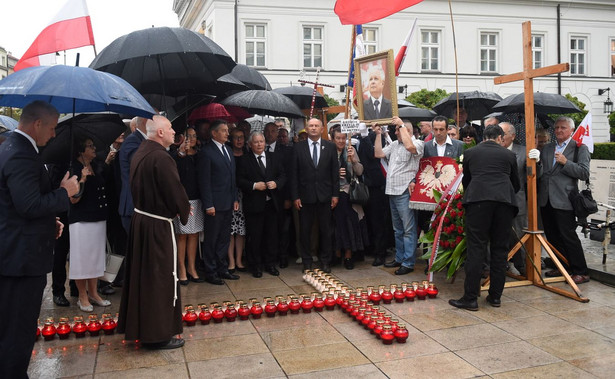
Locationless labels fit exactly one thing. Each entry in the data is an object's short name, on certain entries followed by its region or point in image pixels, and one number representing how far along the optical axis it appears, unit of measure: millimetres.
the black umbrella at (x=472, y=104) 10898
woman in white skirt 5867
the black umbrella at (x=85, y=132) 5844
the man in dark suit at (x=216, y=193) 6969
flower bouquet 6719
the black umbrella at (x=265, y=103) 7465
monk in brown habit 4695
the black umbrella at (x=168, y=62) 5625
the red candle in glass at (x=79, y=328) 5070
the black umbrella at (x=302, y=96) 9547
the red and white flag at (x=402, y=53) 8250
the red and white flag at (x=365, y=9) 7164
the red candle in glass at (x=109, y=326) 5145
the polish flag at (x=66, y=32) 5453
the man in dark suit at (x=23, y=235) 3658
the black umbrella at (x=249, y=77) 8961
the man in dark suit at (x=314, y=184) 7535
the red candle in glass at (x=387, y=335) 4770
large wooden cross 6363
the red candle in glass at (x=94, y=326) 5117
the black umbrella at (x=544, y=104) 8203
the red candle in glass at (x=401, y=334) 4781
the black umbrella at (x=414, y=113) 10312
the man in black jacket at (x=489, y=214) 5840
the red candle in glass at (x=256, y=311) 5578
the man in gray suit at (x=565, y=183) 6715
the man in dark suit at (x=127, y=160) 6098
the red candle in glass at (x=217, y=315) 5449
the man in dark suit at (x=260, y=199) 7469
